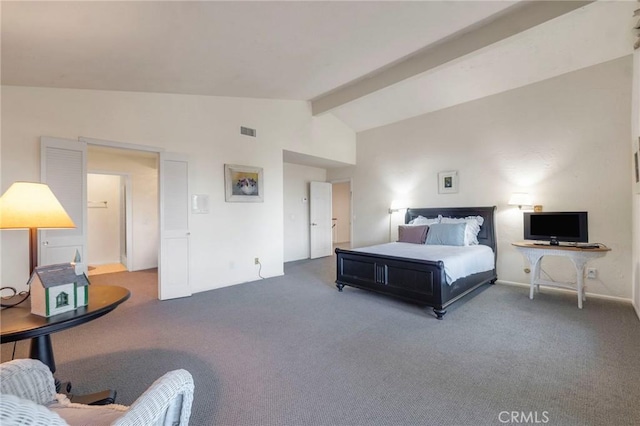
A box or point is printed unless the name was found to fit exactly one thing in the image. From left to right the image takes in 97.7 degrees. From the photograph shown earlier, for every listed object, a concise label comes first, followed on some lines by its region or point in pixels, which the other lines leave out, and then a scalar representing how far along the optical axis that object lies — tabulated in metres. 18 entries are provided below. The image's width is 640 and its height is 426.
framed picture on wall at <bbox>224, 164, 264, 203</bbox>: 4.66
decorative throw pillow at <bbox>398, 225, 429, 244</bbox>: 4.89
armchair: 1.00
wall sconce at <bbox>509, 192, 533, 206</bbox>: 4.29
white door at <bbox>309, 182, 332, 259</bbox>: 7.26
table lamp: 1.65
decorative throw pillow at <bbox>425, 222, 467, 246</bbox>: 4.50
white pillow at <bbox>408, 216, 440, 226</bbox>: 5.26
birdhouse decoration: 1.53
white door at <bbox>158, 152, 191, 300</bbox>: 4.01
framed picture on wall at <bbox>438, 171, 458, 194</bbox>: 5.21
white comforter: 3.40
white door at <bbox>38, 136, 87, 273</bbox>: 3.17
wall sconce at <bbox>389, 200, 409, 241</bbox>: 5.98
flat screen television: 3.74
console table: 3.41
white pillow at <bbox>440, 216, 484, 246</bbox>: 4.56
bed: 3.25
